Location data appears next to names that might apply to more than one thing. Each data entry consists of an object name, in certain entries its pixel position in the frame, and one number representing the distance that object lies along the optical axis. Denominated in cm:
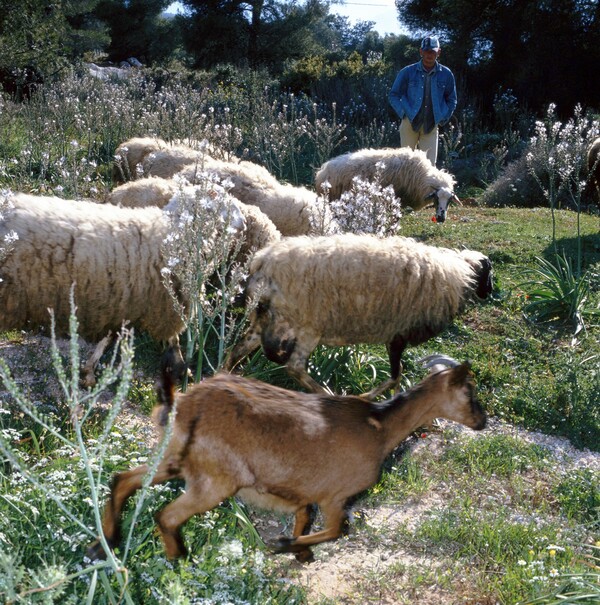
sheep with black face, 464
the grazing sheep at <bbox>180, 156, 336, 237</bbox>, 693
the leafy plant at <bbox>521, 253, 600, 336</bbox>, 621
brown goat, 291
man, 934
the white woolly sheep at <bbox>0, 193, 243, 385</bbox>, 454
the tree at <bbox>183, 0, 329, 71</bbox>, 2764
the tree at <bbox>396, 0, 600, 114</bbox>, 1864
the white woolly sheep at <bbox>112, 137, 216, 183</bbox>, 799
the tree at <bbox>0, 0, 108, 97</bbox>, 1518
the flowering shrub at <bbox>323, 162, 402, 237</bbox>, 545
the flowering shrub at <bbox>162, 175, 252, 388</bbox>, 350
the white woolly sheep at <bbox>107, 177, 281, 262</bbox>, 586
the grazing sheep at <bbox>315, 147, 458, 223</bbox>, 902
